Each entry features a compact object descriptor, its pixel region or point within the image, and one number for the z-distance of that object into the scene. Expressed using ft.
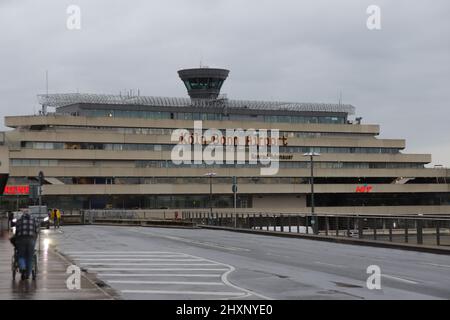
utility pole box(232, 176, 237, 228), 223.26
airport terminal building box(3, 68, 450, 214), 394.32
